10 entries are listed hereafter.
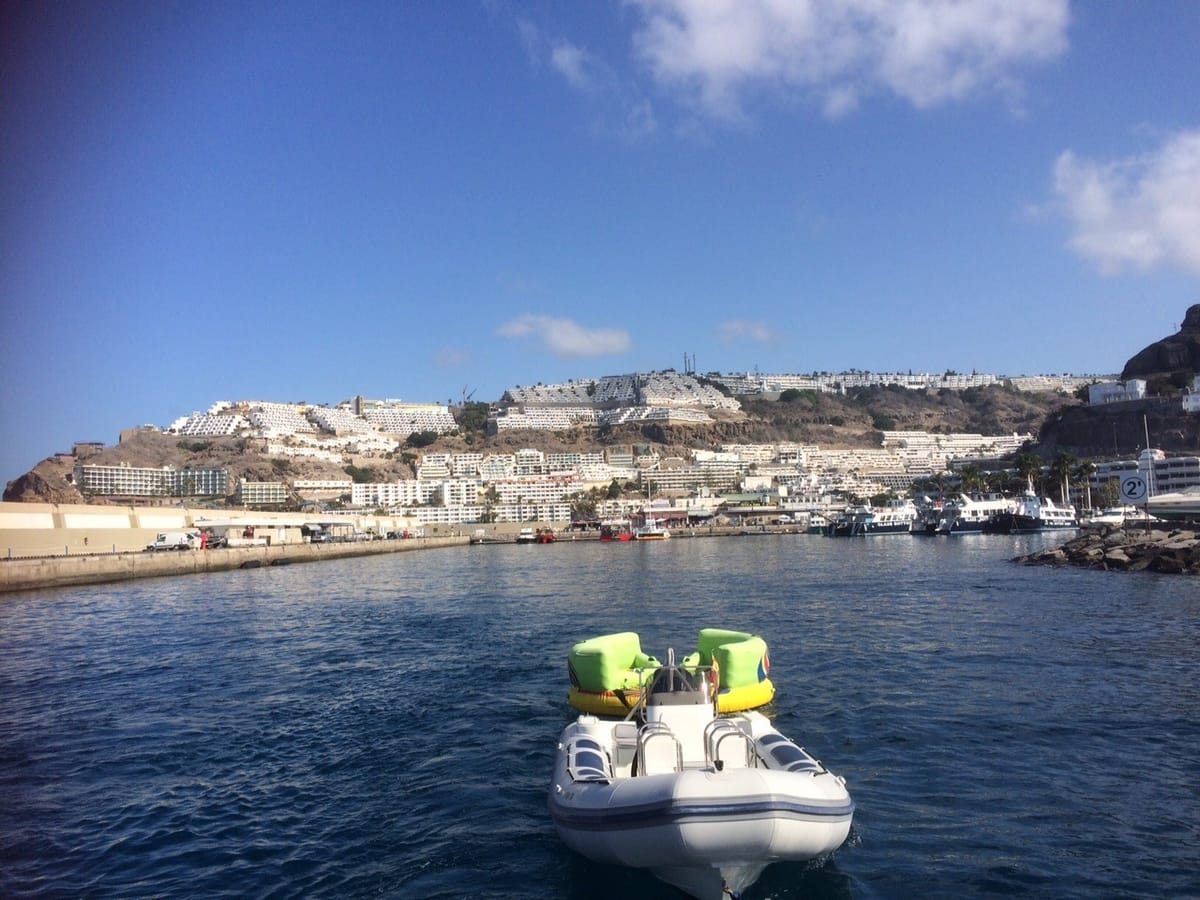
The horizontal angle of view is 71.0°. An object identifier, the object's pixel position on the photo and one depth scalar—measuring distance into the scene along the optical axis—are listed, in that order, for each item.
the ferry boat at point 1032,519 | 95.00
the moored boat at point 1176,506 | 69.75
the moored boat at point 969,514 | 99.25
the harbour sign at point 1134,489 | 56.16
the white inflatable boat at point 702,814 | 7.99
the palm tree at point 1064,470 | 108.88
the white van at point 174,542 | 72.56
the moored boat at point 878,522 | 107.75
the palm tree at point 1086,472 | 106.25
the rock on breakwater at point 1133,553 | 41.96
